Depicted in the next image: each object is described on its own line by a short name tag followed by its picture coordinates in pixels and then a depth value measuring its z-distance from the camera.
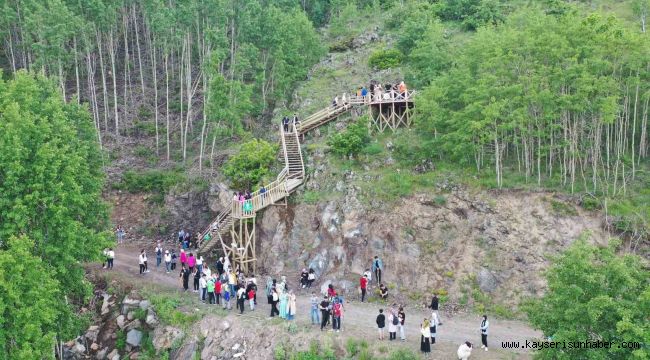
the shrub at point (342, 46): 52.93
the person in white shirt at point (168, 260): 32.88
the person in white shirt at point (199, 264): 30.19
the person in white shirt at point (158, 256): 33.46
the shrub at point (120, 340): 28.11
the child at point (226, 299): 27.23
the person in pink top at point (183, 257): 31.40
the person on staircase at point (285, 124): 38.72
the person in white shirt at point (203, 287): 28.16
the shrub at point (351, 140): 34.22
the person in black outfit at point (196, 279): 29.55
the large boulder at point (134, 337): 28.00
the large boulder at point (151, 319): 28.22
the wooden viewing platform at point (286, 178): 33.34
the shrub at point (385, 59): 45.41
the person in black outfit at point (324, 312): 24.77
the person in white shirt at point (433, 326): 23.16
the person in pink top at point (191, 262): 30.65
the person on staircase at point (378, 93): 37.66
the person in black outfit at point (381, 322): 23.72
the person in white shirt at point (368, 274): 28.84
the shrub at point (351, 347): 23.42
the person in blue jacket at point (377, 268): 29.14
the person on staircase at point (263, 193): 33.28
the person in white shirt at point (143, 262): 32.19
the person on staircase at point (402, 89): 37.75
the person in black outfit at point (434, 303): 26.48
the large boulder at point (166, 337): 26.91
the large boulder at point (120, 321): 28.98
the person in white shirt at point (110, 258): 32.78
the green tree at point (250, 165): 36.09
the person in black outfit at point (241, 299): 26.67
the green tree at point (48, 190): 24.42
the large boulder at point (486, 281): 28.11
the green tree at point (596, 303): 16.88
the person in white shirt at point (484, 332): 22.95
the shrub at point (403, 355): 22.12
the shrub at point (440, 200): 30.97
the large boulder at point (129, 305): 29.39
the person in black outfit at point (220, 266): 31.11
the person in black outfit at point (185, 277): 29.81
